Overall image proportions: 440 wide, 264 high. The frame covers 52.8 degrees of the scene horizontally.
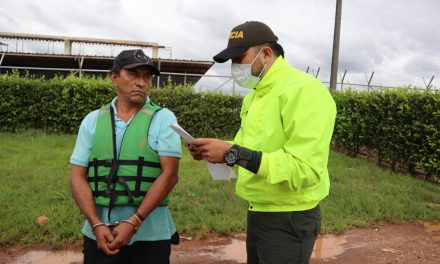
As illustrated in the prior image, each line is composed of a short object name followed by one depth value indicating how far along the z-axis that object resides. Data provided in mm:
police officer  1926
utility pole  13734
